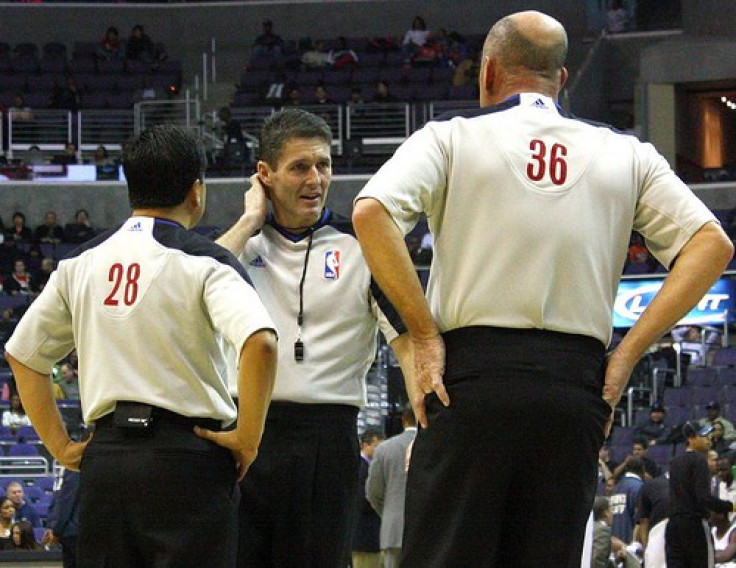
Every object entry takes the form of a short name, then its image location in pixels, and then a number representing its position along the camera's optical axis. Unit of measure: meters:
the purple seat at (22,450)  16.56
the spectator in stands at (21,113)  24.77
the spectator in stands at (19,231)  22.92
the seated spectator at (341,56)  27.16
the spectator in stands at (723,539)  11.77
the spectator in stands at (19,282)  20.94
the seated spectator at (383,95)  24.97
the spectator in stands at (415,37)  27.45
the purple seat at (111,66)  27.41
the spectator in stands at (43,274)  20.97
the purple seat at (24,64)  27.38
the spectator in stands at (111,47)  28.14
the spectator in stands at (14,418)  17.36
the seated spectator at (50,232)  22.72
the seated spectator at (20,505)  13.72
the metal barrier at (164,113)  24.70
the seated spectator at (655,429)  17.12
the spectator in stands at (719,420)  16.20
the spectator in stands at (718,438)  16.02
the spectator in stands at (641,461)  14.07
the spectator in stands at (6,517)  13.03
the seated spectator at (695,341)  19.58
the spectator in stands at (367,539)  11.51
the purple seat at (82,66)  27.42
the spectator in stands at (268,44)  27.80
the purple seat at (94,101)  26.02
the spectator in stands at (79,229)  22.72
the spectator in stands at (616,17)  27.94
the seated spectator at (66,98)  25.44
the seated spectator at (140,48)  27.98
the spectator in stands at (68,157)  24.35
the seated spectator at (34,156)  24.51
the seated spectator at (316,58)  27.30
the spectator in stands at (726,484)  13.50
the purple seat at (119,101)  25.91
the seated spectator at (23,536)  12.49
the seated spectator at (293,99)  25.08
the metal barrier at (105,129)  25.14
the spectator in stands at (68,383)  18.00
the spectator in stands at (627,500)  13.55
